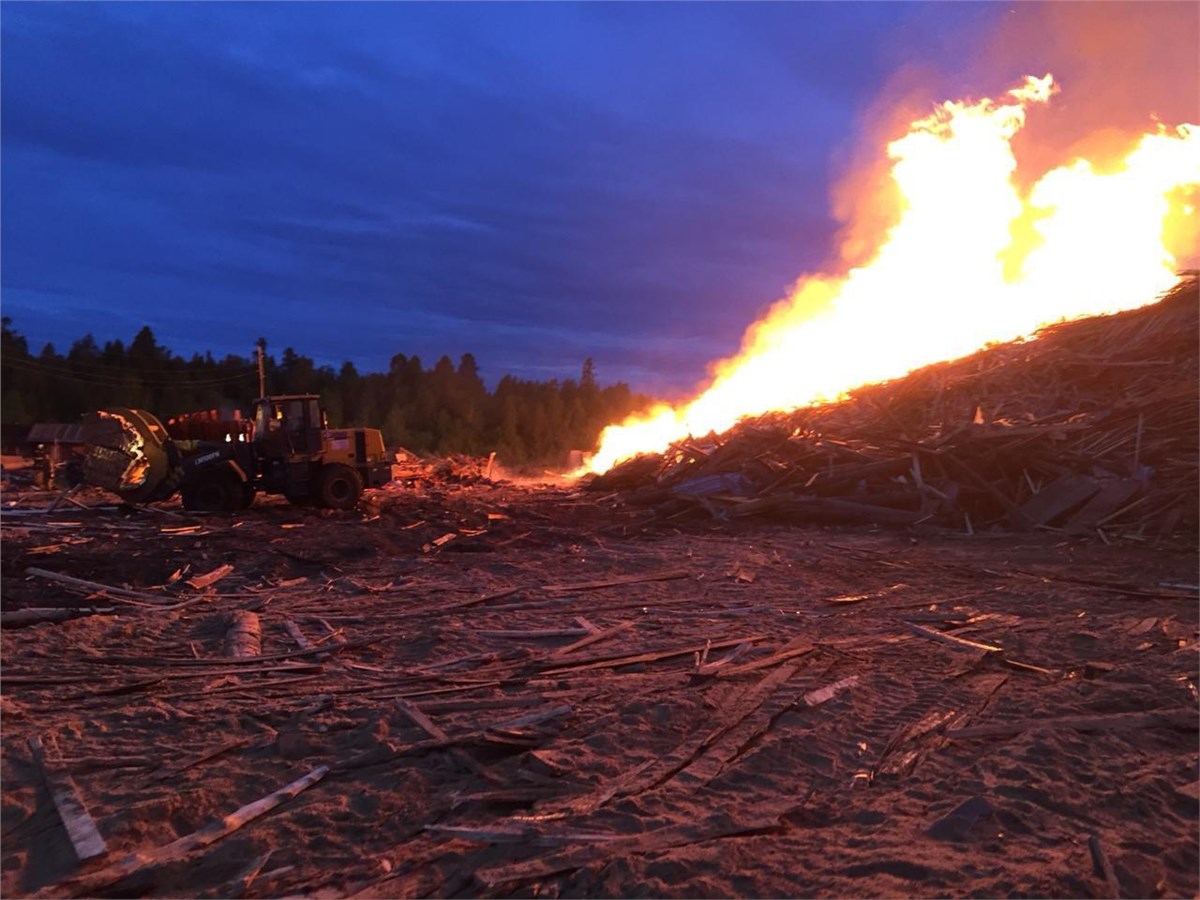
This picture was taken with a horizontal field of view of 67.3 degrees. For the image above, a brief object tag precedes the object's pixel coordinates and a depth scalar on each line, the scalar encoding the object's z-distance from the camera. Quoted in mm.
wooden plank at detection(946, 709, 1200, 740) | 5551
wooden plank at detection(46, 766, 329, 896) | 4008
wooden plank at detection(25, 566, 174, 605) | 10462
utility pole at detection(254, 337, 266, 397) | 38250
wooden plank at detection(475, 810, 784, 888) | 3941
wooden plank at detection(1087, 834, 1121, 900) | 3762
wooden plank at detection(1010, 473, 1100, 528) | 14680
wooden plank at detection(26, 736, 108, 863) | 4293
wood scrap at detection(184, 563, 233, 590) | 11350
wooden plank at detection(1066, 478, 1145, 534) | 14059
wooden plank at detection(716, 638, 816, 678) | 6902
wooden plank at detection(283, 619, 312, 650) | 8171
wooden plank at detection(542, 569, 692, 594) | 10773
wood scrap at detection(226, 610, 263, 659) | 7910
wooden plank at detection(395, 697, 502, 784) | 5094
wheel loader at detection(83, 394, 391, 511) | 20594
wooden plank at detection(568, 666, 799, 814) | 4750
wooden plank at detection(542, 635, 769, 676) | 7188
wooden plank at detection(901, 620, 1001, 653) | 7578
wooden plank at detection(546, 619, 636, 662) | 7516
